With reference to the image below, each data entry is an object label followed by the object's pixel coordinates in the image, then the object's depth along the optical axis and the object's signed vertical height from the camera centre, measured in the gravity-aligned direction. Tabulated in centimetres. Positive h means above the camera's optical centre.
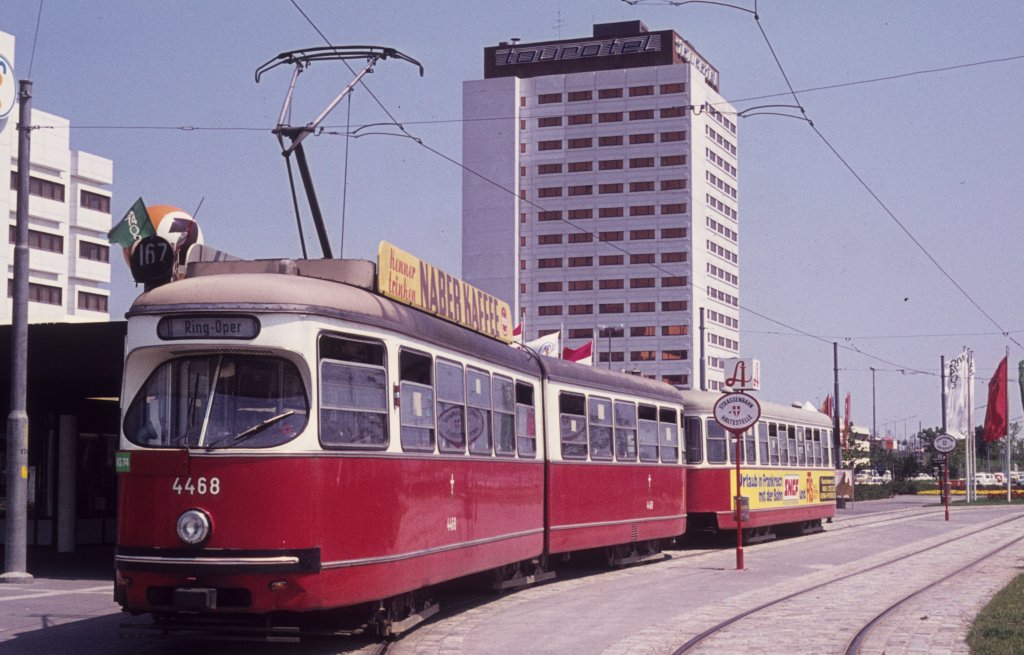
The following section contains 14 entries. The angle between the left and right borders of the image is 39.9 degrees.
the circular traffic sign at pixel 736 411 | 2042 +74
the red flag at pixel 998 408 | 5797 +221
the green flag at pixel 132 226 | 2088 +351
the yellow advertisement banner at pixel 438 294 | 1241 +166
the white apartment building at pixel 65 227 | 8819 +1545
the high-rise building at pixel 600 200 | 13175 +2475
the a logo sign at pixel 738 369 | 2547 +201
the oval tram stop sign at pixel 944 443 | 3903 +53
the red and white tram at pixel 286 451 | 1027 +10
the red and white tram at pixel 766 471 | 2569 -17
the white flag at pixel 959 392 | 5572 +277
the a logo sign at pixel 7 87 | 7119 +1915
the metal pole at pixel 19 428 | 1878 +48
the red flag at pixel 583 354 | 3719 +287
